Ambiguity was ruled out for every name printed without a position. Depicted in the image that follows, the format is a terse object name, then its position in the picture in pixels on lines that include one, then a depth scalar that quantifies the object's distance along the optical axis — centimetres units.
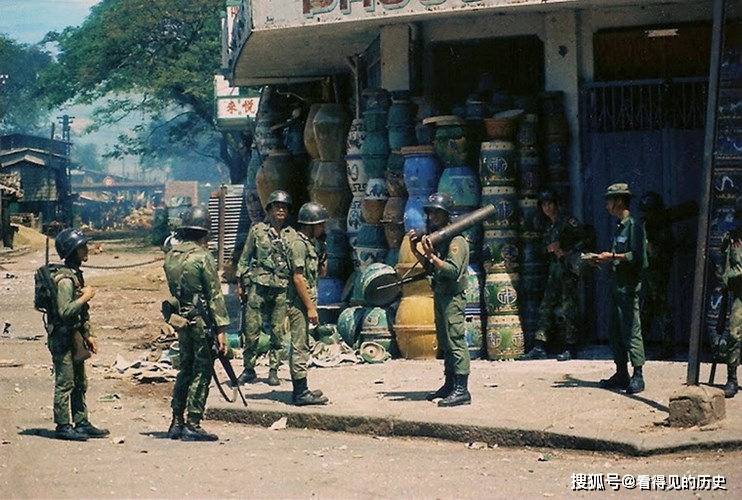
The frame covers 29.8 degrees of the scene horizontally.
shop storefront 1414
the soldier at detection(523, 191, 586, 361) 1381
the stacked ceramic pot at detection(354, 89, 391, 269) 1595
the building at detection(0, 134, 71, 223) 6256
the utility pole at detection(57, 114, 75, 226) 6459
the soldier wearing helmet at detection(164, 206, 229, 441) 1012
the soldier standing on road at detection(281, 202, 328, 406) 1146
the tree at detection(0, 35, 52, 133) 9375
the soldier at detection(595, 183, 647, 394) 1110
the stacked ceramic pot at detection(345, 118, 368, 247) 1662
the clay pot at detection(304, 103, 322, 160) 1903
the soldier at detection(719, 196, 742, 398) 1088
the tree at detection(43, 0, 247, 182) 4719
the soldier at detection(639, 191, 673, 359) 1357
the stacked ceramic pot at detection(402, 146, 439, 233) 1476
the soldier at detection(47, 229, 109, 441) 1025
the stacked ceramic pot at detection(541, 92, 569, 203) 1434
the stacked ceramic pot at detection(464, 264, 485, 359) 1432
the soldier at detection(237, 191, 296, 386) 1223
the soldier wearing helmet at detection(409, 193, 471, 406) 1100
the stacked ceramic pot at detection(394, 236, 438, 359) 1422
